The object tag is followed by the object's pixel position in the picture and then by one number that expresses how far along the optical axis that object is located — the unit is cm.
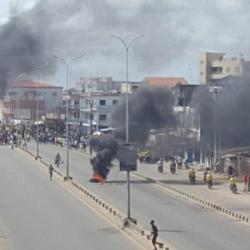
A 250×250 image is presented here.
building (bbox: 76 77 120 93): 17738
